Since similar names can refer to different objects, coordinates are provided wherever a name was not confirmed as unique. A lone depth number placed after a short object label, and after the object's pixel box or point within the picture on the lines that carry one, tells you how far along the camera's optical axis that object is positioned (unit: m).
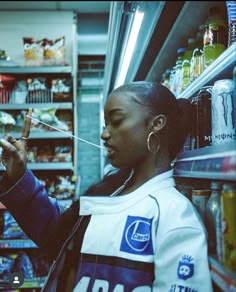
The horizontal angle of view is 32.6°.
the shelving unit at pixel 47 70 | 3.42
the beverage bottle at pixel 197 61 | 1.87
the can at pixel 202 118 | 1.59
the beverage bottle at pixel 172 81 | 2.38
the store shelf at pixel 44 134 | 3.38
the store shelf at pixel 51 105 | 3.07
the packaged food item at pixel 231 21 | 1.52
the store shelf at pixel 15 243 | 2.78
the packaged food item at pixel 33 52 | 3.71
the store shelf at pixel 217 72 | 1.28
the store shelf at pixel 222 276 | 1.03
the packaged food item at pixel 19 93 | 3.55
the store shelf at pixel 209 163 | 1.06
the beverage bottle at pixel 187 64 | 2.10
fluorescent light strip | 2.08
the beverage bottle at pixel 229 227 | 1.10
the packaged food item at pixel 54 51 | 3.76
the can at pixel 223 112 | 1.38
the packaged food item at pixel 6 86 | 3.47
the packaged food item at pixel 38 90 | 3.65
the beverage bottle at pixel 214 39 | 1.71
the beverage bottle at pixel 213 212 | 1.28
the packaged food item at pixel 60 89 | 3.70
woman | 1.20
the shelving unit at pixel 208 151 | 1.08
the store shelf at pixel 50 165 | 3.42
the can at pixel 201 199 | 1.42
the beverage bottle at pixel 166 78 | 2.79
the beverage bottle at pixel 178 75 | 2.22
